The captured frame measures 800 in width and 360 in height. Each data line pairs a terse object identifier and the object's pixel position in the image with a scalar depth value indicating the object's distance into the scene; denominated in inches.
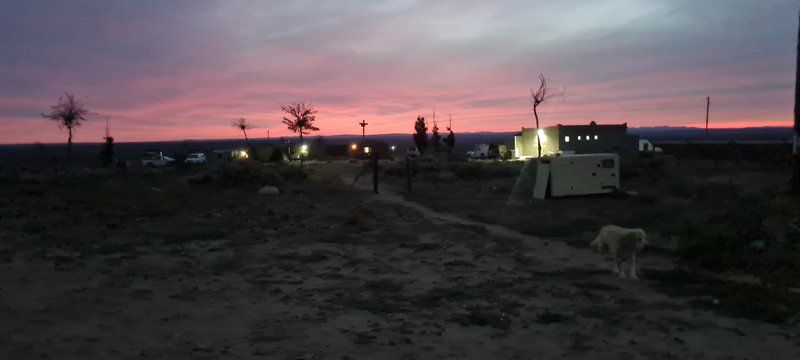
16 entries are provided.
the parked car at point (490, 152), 2636.6
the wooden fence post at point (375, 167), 1158.8
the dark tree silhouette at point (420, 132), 3462.1
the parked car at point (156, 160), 2132.0
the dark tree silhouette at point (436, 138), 3800.2
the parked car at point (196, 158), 2211.1
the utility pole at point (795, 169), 822.4
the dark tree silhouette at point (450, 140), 3416.3
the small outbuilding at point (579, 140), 2377.2
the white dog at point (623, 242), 441.1
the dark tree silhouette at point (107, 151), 2436.0
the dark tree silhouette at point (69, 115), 2102.6
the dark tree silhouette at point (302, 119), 2952.8
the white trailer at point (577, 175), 1005.8
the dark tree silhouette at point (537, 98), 2017.6
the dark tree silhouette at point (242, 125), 3359.5
